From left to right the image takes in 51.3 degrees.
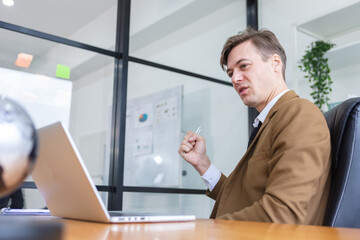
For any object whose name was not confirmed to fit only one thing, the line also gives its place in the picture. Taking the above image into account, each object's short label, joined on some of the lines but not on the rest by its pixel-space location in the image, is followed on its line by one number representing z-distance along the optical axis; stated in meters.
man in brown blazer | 1.01
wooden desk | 0.50
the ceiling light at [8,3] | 2.33
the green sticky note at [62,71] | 2.47
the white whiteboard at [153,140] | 2.69
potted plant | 2.59
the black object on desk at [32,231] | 0.23
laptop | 0.71
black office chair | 1.01
